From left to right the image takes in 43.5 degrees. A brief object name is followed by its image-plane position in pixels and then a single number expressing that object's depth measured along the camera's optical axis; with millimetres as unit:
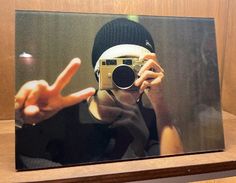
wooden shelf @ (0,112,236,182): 472
